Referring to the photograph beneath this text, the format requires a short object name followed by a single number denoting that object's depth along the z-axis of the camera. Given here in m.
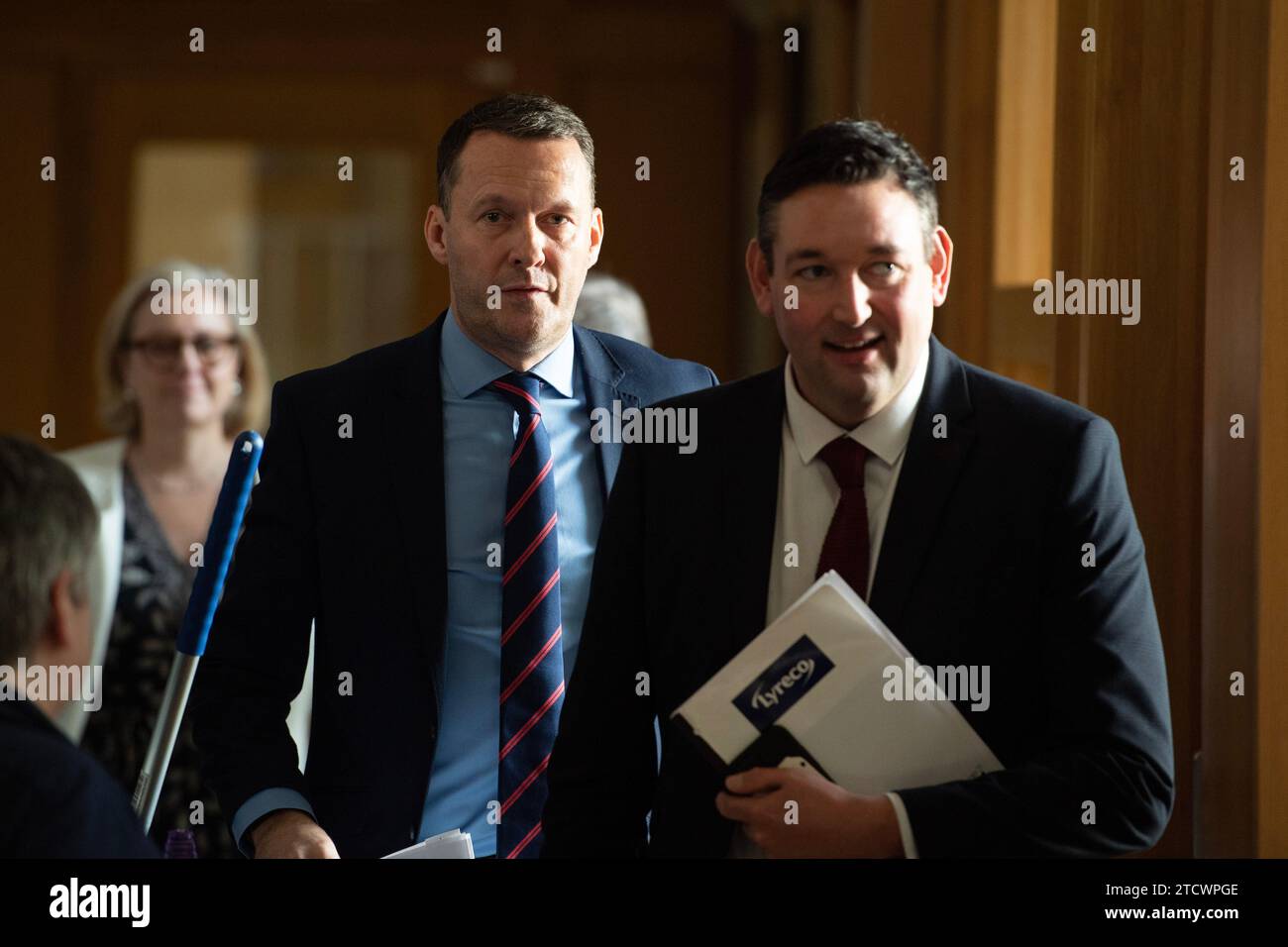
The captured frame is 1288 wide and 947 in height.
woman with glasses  2.60
